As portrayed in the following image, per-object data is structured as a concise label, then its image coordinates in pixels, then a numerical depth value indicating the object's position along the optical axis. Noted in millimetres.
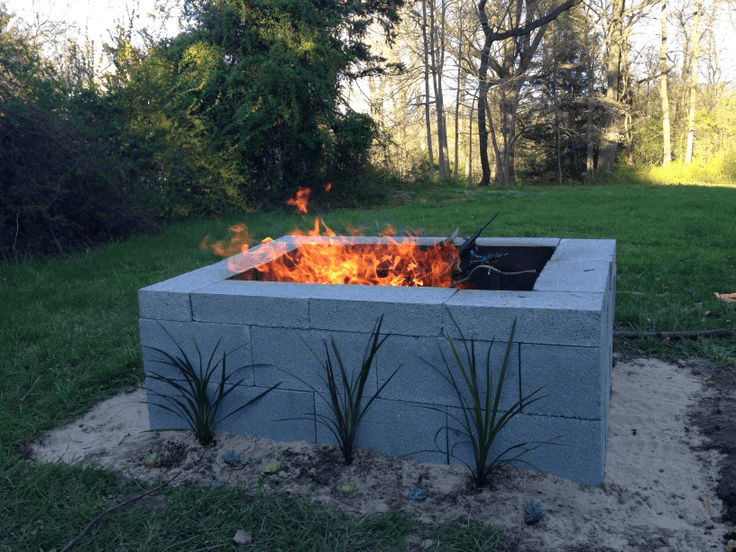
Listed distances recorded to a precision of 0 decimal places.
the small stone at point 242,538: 2459
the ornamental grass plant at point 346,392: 2908
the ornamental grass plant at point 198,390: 3229
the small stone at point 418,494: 2713
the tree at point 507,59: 19969
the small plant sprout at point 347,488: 2805
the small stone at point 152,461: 3113
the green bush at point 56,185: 7785
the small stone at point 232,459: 3087
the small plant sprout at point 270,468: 2990
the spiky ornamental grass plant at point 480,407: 2686
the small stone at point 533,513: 2518
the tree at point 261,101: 12328
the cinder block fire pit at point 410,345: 2674
